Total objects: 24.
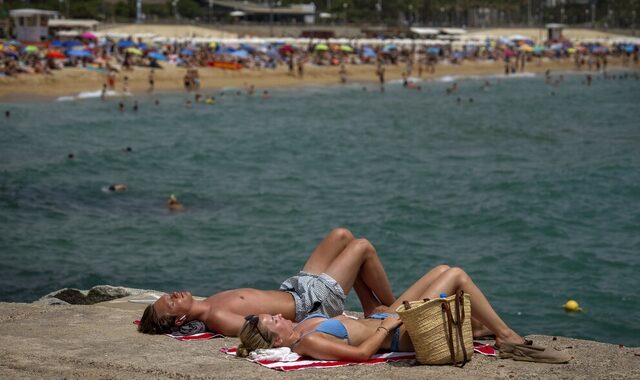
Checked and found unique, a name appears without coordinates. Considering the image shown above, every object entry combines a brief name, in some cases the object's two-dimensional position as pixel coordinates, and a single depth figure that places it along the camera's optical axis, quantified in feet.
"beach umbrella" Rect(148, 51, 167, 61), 167.63
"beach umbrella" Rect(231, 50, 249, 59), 186.09
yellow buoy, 39.34
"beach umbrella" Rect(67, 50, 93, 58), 154.71
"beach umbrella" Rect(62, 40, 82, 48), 169.89
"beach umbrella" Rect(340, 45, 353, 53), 219.82
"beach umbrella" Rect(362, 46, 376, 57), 219.37
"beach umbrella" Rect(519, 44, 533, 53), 259.39
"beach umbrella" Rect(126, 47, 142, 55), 169.37
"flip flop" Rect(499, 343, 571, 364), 19.19
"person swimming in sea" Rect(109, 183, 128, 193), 69.26
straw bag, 18.63
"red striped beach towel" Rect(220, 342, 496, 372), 18.61
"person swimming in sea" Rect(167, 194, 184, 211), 62.34
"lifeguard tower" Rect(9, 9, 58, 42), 192.44
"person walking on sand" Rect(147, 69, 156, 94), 151.53
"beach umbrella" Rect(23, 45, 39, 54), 154.10
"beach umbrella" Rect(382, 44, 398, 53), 233.35
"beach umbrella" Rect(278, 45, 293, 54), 214.28
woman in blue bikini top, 18.95
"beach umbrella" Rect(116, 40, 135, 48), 181.43
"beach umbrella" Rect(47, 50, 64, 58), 150.10
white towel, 18.94
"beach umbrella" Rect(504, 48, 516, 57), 251.60
